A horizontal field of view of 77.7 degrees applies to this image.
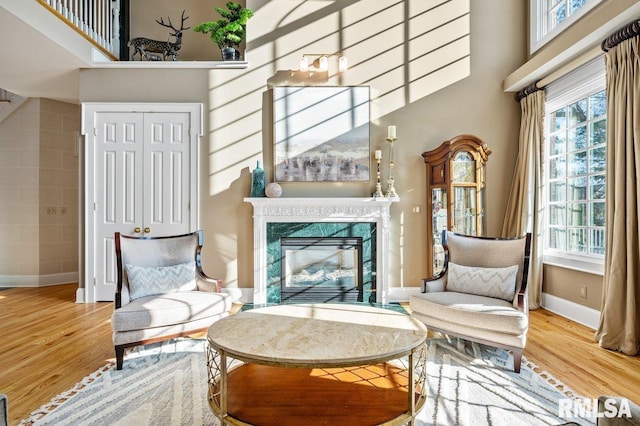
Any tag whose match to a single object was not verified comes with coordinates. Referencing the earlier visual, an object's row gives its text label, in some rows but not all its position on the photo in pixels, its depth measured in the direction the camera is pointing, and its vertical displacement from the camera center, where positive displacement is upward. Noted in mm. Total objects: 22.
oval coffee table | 1693 -632
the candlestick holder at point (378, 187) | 4676 +266
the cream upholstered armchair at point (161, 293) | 2748 -656
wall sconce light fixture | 4746 +1774
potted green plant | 4695 +2169
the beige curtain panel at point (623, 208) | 3029 +1
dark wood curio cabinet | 4453 +260
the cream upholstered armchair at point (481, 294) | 2691 -669
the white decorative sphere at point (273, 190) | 4664 +234
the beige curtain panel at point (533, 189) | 4414 +221
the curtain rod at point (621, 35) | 3002 +1364
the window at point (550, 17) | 3861 +2082
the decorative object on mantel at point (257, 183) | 4701 +321
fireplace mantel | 4668 -101
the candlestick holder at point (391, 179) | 4699 +367
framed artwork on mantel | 4801 +843
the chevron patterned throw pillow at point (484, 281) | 3041 -570
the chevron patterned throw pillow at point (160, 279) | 3076 -552
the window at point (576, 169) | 3725 +411
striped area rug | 2053 -1083
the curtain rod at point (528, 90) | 4446 +1367
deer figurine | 4910 +2054
